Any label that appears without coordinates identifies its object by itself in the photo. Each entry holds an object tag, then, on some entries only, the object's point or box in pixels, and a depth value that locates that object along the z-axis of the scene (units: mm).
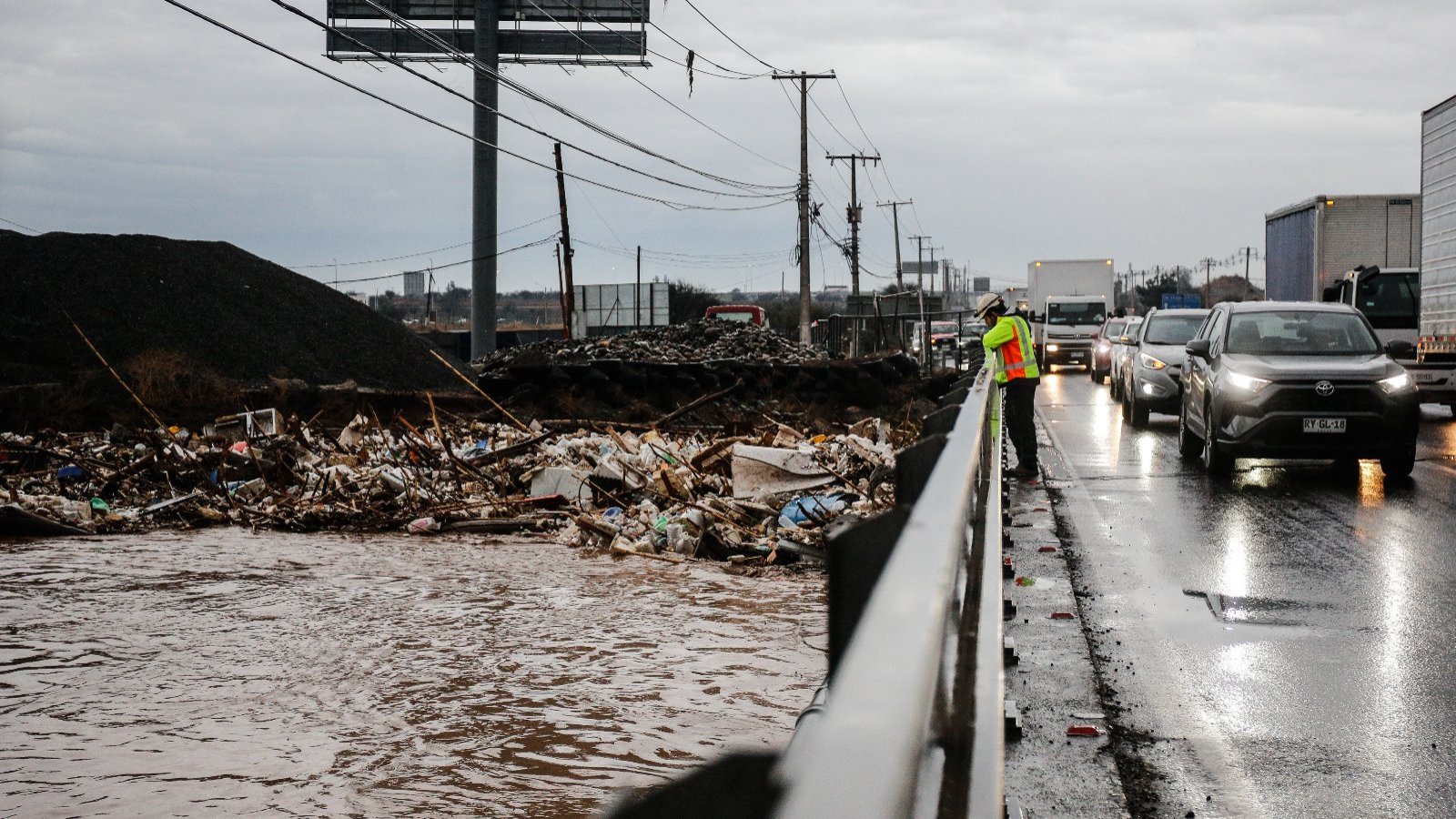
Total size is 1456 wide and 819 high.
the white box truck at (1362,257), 24422
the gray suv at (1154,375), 20906
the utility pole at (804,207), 45062
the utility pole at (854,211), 72338
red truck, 57181
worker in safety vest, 13750
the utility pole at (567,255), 46344
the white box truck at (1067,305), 43094
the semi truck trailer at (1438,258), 19703
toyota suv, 13070
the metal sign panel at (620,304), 70250
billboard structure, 44469
